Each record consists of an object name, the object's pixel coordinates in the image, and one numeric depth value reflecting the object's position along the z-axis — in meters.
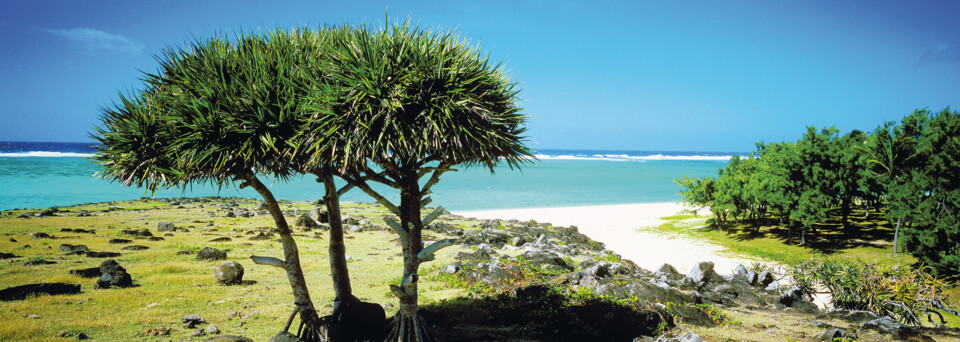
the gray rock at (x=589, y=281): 16.97
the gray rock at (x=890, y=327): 13.02
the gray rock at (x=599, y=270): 18.87
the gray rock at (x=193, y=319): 12.45
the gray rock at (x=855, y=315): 15.03
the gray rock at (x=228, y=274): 17.55
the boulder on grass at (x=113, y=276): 16.19
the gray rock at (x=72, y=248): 22.45
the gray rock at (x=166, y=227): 30.11
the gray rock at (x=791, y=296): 17.53
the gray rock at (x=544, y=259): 21.19
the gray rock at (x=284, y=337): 10.10
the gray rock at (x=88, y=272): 17.38
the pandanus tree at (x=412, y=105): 8.12
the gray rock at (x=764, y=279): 19.95
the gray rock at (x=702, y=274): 19.39
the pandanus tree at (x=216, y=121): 8.31
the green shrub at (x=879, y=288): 15.88
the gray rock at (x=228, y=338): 9.83
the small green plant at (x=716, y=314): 14.48
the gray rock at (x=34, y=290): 14.00
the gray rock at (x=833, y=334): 12.45
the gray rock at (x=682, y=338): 11.38
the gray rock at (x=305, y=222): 33.22
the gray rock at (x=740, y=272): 20.72
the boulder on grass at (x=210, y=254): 22.02
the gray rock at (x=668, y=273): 20.33
